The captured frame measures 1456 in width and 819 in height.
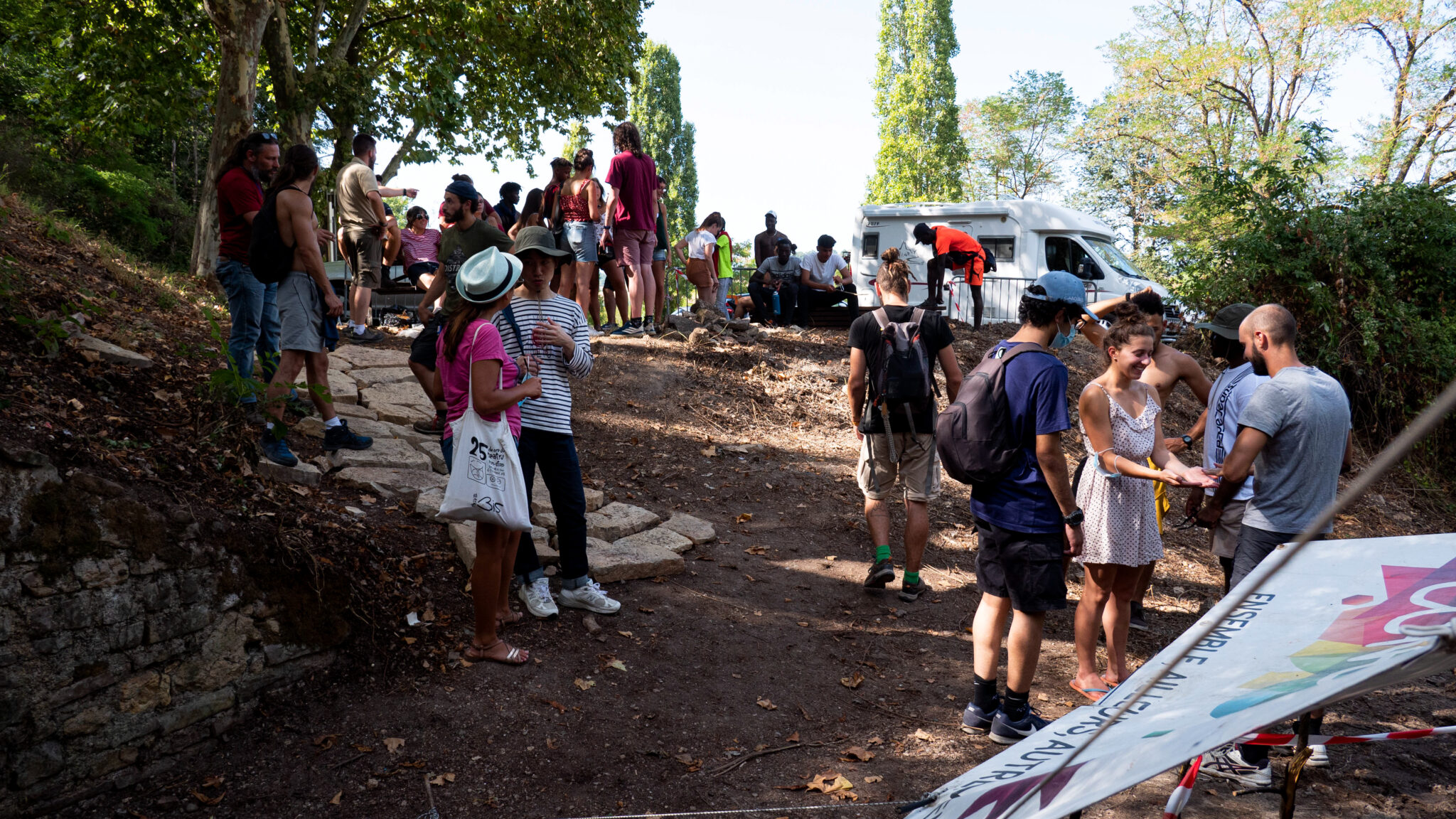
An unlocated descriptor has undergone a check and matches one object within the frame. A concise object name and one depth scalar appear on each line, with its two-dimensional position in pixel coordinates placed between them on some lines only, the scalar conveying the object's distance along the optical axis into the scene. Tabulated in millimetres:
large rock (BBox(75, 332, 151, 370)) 4734
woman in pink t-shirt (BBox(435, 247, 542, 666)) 3680
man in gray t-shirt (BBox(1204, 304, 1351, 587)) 3486
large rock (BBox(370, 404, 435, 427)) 6832
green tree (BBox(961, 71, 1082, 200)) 41094
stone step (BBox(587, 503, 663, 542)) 5594
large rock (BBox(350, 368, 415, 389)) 7605
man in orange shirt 11156
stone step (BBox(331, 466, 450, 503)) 5184
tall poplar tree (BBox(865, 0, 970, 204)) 36281
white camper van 15391
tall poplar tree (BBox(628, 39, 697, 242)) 40656
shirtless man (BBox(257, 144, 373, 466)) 4898
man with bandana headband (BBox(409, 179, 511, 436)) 5816
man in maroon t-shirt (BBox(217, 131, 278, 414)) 5145
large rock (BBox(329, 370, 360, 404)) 6945
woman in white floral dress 3916
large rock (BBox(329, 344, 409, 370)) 8219
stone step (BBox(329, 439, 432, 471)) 5512
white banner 1282
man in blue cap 3420
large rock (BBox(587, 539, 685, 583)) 5023
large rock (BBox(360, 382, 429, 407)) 7129
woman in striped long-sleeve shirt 4180
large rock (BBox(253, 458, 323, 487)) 4527
